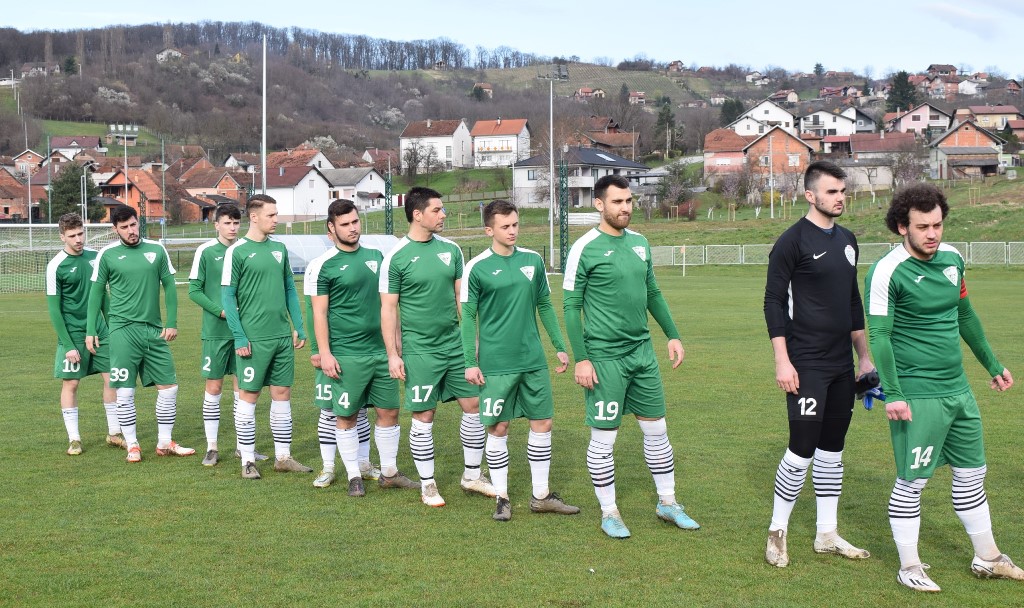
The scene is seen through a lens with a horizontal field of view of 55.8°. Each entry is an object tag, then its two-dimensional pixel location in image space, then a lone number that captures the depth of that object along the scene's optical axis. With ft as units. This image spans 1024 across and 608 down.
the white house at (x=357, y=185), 346.13
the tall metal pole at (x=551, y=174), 140.95
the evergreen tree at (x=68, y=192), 263.90
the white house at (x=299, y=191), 322.34
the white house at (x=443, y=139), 411.54
